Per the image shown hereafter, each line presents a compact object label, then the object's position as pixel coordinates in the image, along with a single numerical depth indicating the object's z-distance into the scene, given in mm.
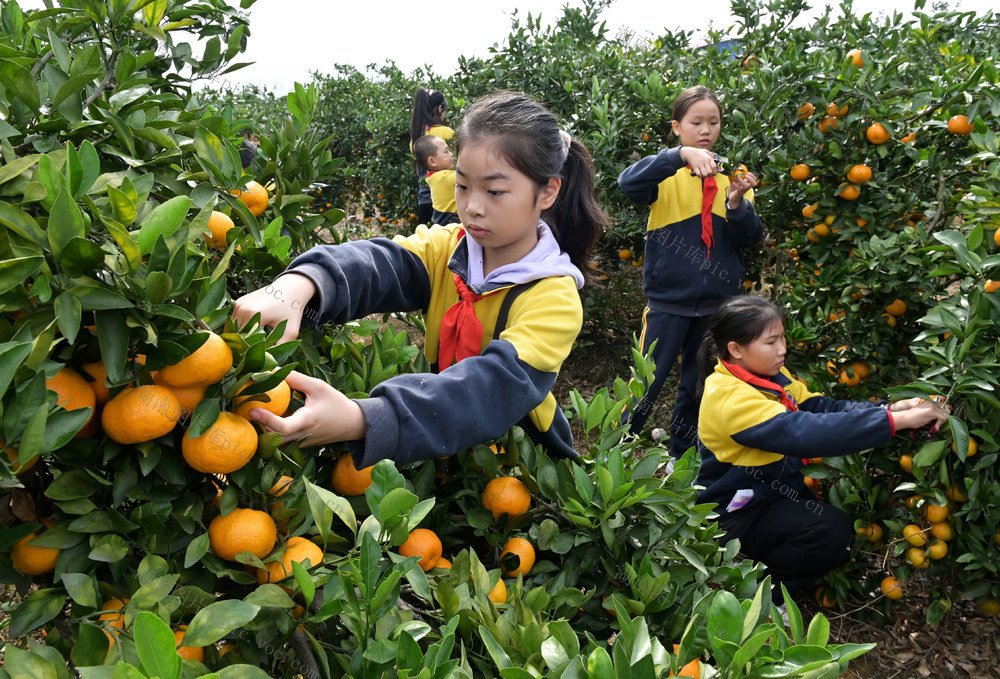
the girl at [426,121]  5465
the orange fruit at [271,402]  896
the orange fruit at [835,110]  3133
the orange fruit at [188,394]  845
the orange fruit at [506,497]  1219
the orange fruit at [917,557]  2309
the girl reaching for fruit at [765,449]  2438
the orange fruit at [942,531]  2255
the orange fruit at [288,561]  899
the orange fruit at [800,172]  3252
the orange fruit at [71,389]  766
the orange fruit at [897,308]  2748
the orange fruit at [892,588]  2500
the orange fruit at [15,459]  687
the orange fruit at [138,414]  786
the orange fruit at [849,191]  3025
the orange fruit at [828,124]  3150
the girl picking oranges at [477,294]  1051
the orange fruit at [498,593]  1075
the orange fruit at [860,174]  2988
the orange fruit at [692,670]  935
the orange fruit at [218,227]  1091
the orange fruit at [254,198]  1245
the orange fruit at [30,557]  807
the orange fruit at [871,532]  2533
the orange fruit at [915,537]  2297
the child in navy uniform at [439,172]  4461
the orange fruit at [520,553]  1205
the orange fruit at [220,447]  829
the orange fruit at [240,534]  862
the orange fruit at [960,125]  2592
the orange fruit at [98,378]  841
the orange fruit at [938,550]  2273
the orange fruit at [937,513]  2238
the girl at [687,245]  3566
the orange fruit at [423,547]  1078
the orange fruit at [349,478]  1110
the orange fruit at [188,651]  832
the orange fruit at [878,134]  2945
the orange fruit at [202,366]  813
